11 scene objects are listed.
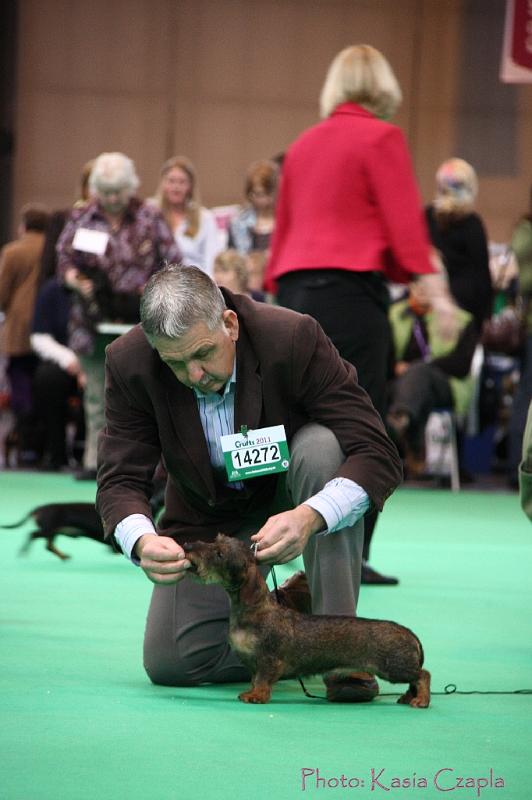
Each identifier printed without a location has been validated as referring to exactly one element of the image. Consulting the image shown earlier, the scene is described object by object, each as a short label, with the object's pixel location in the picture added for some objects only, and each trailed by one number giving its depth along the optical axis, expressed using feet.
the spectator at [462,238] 39.11
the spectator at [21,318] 43.24
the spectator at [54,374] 40.80
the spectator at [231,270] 31.38
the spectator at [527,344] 34.59
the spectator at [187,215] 37.60
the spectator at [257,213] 38.24
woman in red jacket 21.18
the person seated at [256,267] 37.81
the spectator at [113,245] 32.85
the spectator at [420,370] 38.14
